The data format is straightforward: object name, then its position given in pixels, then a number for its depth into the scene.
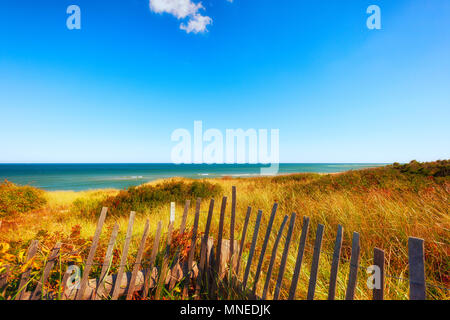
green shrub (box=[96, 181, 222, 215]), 6.74
